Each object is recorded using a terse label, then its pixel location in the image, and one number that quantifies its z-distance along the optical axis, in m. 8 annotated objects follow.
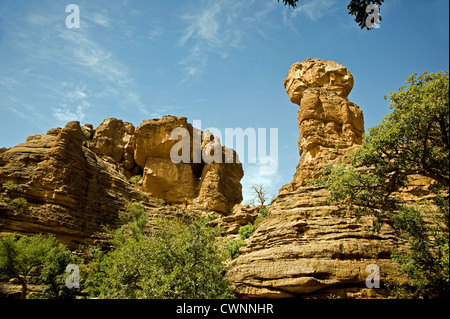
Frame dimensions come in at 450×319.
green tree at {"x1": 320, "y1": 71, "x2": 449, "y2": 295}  12.88
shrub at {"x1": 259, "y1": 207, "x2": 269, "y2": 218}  30.87
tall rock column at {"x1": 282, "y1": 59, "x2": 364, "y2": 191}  32.83
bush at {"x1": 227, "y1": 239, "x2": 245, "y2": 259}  26.03
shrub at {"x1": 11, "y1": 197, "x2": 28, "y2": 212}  30.45
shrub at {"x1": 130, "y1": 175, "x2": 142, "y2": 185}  49.84
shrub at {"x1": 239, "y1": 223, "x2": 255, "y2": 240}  31.88
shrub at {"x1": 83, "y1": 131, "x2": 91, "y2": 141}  54.06
